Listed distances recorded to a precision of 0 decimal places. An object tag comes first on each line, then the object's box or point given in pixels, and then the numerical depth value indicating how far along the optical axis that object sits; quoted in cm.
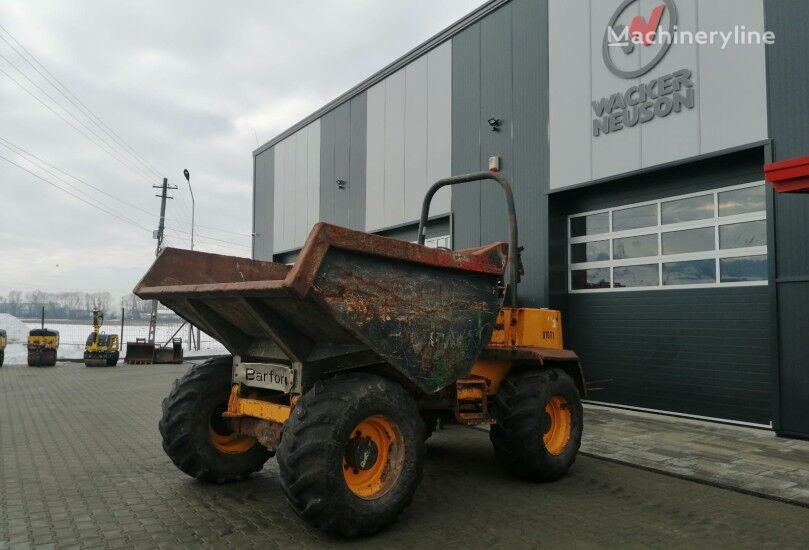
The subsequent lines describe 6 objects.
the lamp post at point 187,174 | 2695
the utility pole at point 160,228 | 2520
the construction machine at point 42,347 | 1956
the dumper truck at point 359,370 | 394
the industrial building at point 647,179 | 787
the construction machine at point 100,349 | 2027
